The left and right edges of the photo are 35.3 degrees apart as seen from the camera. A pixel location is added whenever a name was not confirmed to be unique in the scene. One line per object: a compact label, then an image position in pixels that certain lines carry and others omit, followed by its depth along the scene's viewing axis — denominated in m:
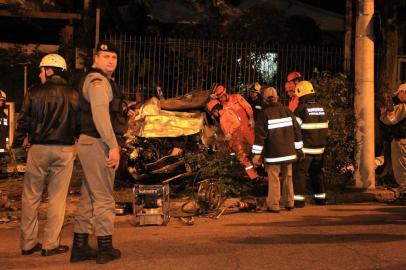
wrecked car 10.16
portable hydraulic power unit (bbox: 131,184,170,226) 8.48
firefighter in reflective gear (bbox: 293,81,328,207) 10.06
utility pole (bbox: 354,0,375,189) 11.20
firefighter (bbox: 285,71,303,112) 10.82
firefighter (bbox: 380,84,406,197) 11.00
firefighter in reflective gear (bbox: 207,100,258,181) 10.27
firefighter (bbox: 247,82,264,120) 12.15
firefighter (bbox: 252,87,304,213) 9.41
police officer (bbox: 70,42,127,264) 6.07
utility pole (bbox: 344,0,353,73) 14.88
